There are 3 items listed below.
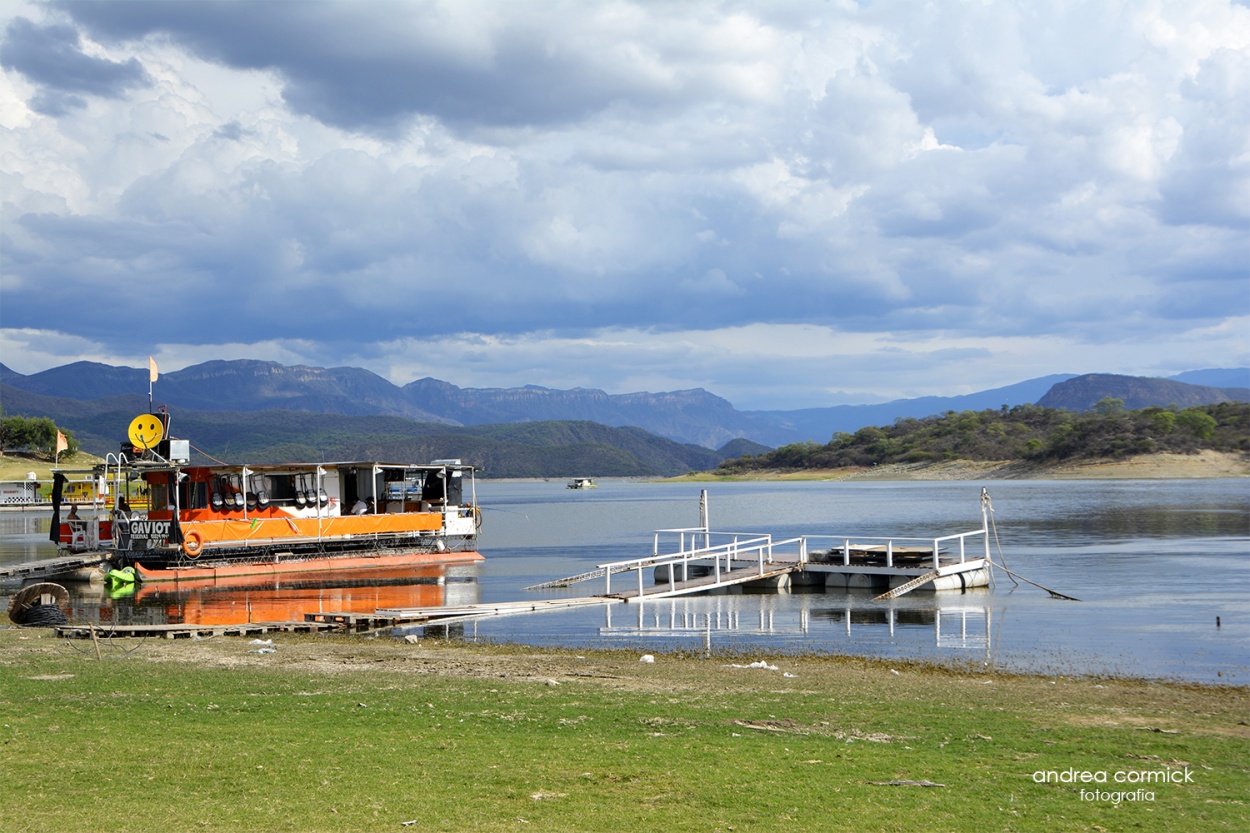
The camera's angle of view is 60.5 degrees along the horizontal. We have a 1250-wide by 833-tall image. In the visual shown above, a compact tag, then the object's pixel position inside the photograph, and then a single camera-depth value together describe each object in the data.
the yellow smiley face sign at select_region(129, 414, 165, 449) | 41.63
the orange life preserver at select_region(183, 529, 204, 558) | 40.19
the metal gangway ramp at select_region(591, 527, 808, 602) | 33.19
